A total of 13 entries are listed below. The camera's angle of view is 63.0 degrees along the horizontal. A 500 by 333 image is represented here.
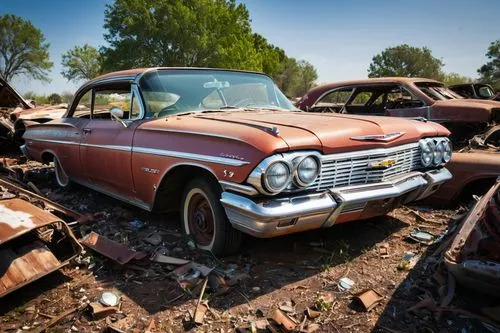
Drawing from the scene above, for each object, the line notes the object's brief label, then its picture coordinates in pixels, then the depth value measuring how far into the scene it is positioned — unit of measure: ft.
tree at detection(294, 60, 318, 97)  187.42
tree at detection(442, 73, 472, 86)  147.54
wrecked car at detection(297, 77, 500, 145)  19.43
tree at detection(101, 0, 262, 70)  98.27
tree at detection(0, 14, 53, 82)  126.31
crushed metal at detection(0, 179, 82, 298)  8.68
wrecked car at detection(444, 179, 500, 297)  7.10
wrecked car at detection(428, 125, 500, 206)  13.20
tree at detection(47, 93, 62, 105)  110.78
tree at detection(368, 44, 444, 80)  157.17
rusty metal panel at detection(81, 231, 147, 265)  10.19
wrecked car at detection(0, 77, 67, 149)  27.81
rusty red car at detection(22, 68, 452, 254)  8.61
